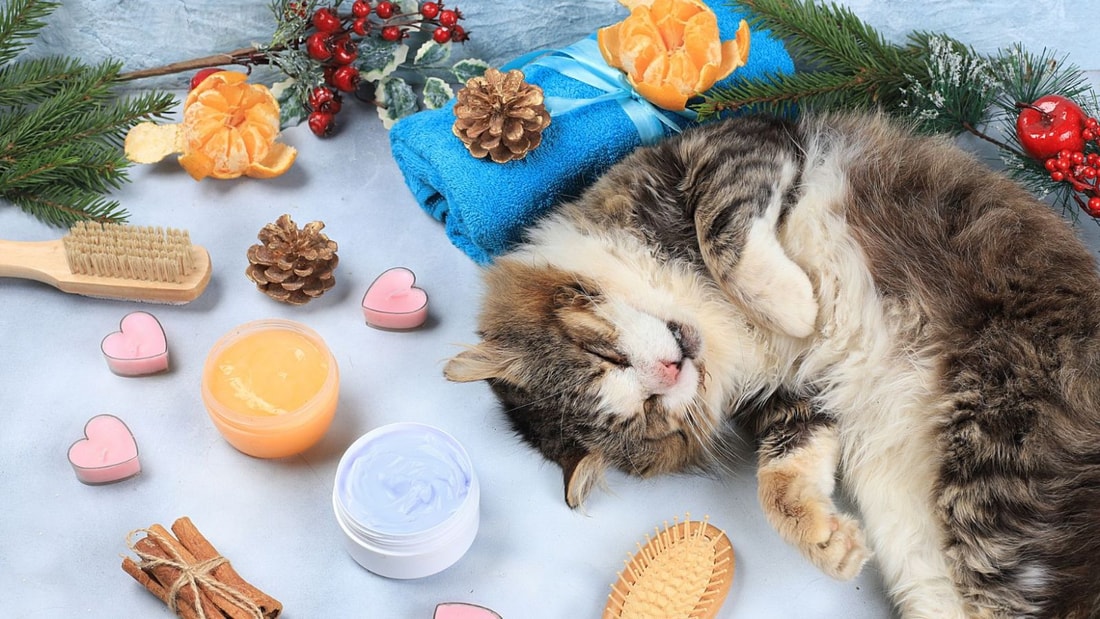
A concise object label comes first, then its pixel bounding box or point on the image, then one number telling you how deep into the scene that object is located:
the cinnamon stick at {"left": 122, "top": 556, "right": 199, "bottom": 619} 0.87
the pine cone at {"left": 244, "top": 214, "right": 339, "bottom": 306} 0.98
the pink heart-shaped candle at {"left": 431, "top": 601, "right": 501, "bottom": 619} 0.87
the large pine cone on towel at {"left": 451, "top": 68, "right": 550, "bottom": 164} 0.97
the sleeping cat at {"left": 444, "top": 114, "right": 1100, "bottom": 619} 0.85
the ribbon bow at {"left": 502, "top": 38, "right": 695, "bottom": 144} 1.01
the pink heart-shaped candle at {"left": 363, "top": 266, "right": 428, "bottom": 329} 0.99
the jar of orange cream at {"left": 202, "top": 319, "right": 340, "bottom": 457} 0.91
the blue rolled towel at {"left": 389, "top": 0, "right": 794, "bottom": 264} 0.98
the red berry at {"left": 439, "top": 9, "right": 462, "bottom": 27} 1.06
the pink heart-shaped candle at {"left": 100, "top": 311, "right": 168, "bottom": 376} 0.95
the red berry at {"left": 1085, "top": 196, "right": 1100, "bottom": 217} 0.94
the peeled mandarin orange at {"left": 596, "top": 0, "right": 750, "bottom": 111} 0.98
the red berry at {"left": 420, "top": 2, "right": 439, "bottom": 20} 1.07
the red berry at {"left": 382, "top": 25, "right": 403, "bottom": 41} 1.07
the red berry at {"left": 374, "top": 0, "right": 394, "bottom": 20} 1.07
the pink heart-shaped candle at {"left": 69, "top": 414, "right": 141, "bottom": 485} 0.91
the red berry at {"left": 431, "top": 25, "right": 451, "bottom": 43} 1.07
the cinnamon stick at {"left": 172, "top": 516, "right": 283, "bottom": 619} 0.86
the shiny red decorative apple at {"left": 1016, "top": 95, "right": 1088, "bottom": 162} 0.95
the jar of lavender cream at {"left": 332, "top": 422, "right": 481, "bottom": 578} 0.88
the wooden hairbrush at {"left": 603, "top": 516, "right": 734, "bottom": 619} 0.87
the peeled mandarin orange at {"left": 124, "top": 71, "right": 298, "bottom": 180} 1.03
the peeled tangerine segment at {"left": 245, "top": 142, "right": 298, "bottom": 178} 1.05
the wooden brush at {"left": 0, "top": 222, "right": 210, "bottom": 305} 0.97
